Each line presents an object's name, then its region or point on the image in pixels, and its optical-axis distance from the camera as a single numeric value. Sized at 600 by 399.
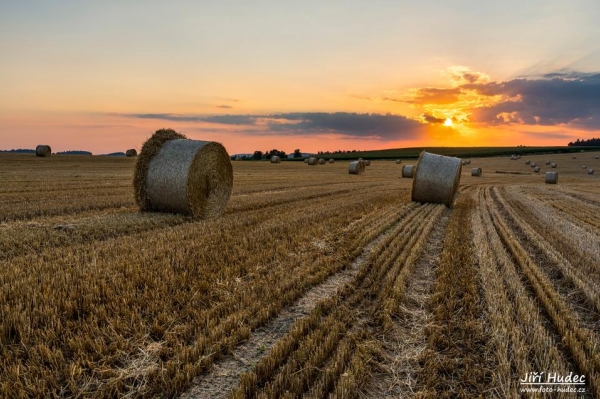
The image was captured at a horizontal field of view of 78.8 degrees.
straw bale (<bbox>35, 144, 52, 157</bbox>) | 41.21
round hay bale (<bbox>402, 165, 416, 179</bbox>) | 33.88
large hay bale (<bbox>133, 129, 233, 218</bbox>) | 10.13
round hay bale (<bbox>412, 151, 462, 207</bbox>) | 14.56
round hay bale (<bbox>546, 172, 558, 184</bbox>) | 31.28
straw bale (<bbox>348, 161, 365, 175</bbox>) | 37.94
